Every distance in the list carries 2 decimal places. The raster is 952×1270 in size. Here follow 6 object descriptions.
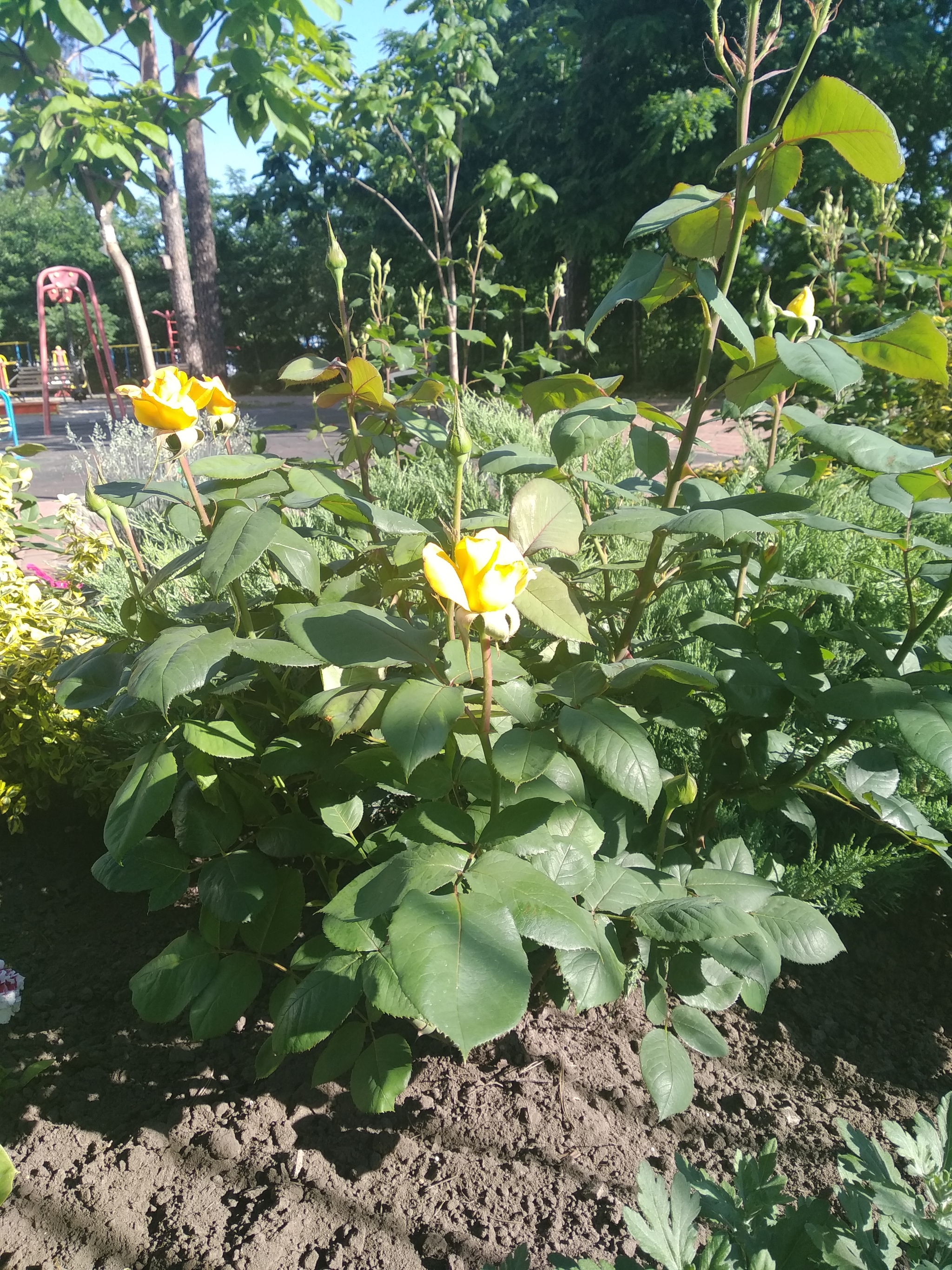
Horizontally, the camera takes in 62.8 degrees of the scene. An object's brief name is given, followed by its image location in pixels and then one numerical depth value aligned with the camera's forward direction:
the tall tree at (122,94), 3.68
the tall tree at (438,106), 4.67
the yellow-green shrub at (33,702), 1.94
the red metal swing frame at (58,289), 9.61
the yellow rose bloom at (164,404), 1.13
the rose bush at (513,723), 0.82
